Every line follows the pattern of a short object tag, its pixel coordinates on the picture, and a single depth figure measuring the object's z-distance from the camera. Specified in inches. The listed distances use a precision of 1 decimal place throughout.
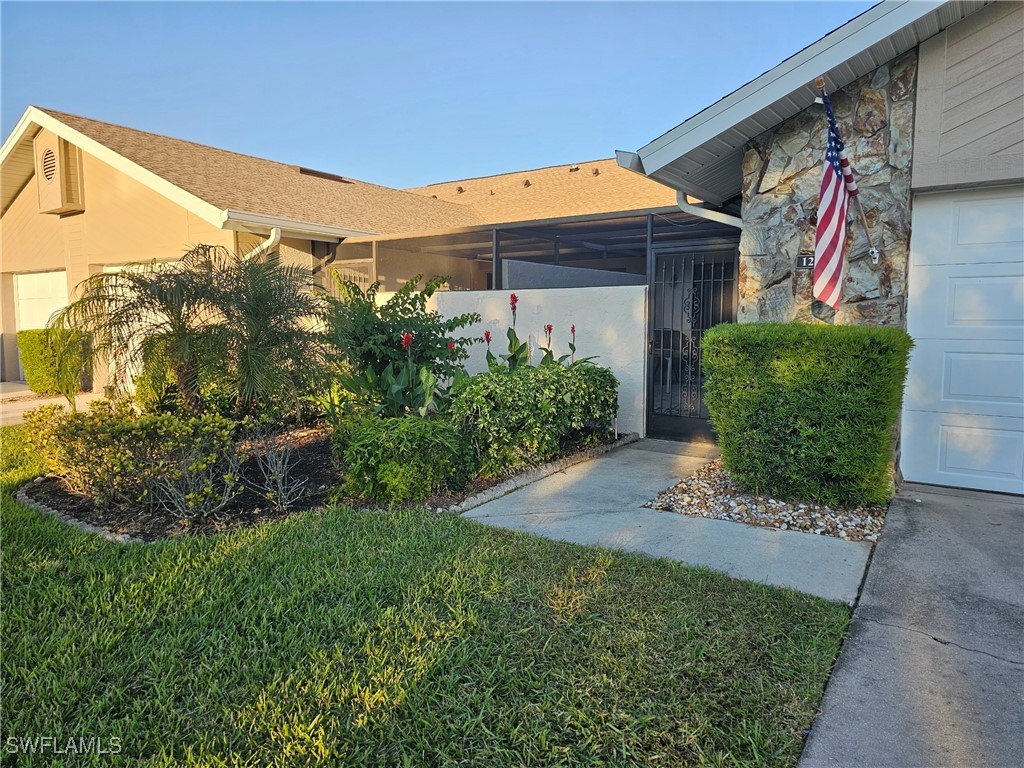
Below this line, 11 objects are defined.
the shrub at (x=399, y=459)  197.3
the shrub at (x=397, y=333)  269.6
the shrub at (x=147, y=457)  182.9
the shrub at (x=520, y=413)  227.5
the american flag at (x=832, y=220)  194.1
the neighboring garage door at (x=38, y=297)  518.0
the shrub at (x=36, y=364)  445.7
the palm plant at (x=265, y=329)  214.1
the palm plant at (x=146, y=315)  210.5
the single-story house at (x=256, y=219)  371.9
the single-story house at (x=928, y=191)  191.0
